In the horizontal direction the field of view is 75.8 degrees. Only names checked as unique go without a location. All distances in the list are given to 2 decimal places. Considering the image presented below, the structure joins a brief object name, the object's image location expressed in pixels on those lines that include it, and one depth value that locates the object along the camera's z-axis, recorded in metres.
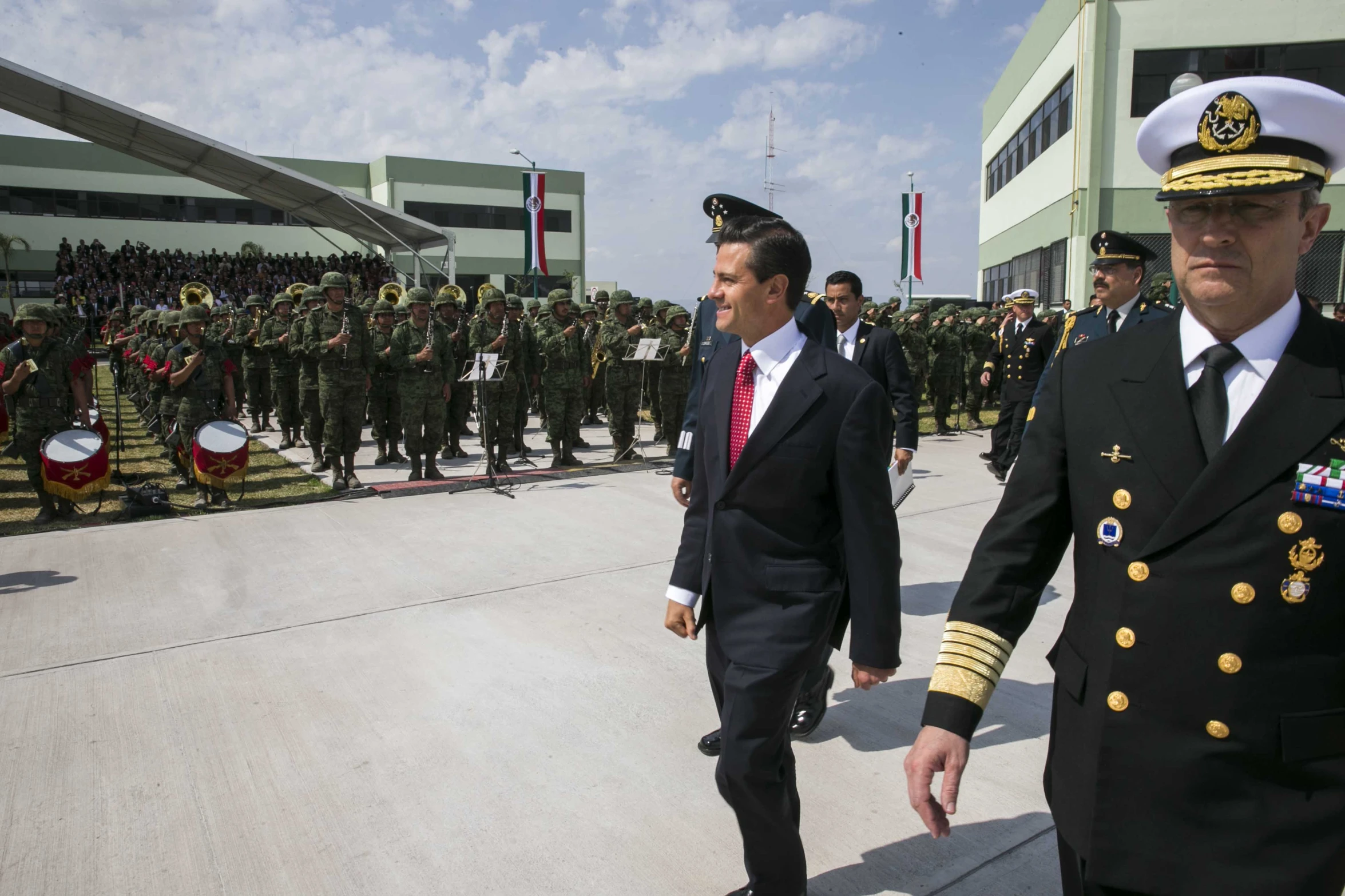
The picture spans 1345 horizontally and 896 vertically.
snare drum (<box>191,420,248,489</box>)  8.27
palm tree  36.09
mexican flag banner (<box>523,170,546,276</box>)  25.84
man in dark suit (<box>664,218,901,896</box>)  2.43
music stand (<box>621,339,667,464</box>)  11.45
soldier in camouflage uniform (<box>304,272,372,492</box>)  9.67
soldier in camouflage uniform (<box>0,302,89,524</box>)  8.08
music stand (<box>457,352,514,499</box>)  9.59
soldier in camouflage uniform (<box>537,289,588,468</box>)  11.34
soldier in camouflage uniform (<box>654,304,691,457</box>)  12.11
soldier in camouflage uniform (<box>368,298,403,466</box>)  11.99
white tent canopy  17.08
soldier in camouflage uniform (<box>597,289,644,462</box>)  11.98
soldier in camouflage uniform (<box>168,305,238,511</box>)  8.87
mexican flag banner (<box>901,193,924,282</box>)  36.41
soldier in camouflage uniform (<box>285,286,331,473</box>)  10.76
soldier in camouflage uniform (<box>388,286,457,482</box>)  10.20
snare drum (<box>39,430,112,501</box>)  7.68
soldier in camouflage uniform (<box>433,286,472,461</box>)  11.95
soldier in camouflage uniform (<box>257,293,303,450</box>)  12.60
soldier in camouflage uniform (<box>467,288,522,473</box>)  10.37
